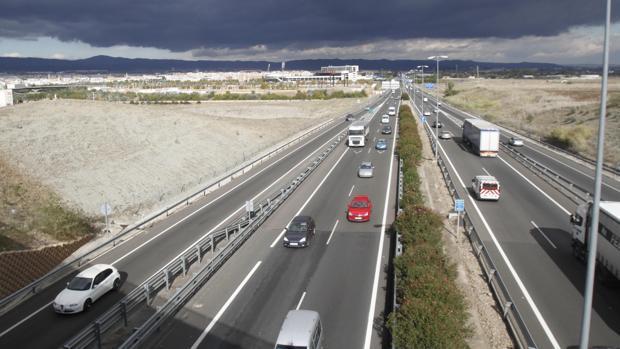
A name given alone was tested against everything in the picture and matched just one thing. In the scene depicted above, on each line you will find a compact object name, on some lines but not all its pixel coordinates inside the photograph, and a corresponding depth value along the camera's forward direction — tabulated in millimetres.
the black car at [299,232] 26578
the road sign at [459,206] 27611
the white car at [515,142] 62156
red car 31266
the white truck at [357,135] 65688
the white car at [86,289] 19562
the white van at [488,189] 34719
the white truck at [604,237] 18906
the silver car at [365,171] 45250
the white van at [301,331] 14586
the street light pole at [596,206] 11070
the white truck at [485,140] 53406
